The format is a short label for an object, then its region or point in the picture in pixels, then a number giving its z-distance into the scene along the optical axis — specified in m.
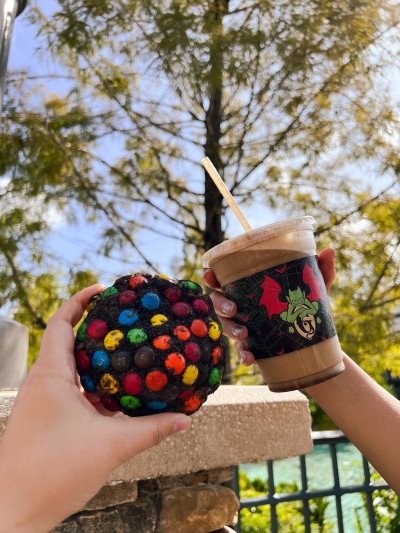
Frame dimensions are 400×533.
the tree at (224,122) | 2.42
